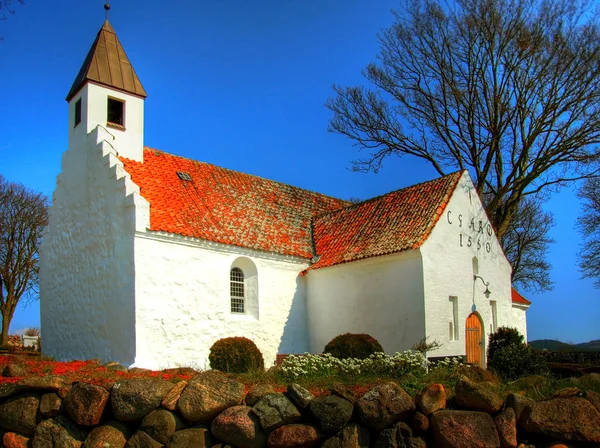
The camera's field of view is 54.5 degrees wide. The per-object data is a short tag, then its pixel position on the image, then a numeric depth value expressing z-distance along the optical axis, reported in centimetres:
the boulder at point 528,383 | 936
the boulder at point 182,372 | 1068
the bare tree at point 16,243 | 3039
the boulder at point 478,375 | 994
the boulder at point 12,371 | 986
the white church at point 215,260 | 1579
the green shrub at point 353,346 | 1545
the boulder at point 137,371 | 1136
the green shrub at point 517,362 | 1441
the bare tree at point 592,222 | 3153
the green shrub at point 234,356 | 1501
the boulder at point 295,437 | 801
